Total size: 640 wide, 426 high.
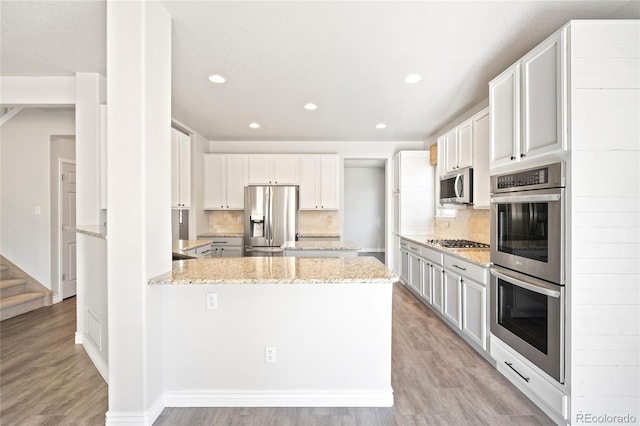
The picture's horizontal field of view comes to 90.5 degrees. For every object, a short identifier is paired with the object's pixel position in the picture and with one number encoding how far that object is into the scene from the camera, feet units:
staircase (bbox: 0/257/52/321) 12.89
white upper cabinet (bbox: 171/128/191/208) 13.23
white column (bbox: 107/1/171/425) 6.11
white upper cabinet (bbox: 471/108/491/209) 10.82
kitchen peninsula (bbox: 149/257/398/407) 6.99
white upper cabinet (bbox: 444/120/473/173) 11.96
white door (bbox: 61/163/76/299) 15.44
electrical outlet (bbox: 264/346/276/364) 7.00
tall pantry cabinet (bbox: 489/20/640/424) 5.92
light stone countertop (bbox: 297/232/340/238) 18.78
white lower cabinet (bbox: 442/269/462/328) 10.34
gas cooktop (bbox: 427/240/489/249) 12.00
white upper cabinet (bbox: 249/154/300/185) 18.79
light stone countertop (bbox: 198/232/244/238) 18.24
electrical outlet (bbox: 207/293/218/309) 7.00
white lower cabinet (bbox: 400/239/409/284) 16.30
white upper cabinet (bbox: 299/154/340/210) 18.89
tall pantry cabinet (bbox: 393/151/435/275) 17.25
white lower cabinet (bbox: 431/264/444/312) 11.82
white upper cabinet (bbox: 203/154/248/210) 18.84
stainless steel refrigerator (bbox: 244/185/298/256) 17.71
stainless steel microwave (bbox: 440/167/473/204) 11.86
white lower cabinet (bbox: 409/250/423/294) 14.34
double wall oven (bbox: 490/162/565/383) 6.22
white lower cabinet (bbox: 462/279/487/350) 8.91
